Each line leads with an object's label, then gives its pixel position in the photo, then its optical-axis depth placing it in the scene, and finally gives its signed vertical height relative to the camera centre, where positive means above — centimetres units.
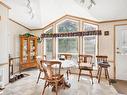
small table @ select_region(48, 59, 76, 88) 215 -47
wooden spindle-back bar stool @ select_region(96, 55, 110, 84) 274 -50
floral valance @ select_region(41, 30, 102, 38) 312 +55
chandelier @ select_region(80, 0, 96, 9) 235 +128
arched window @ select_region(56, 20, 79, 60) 353 +29
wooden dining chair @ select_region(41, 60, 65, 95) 199 -65
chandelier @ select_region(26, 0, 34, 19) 268 +134
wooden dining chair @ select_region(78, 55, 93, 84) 270 -57
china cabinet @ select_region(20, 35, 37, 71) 364 -18
